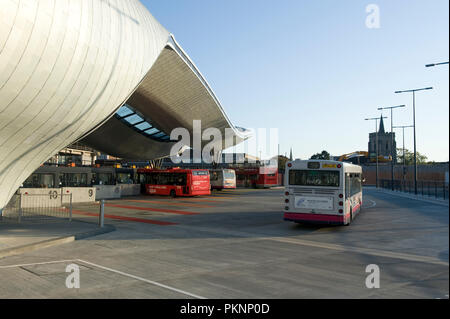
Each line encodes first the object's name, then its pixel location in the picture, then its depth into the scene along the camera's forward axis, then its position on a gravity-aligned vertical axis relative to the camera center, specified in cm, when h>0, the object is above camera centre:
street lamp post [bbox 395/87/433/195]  3699 +701
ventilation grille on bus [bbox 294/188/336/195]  1500 -85
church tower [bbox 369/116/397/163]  13138 +865
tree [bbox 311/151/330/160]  12652 +480
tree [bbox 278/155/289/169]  11868 +269
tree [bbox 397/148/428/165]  13394 +401
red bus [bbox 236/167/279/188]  5231 -102
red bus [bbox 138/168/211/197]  3422 -113
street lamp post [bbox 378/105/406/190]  4744 +800
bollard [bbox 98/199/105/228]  1534 -189
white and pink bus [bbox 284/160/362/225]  1495 -88
